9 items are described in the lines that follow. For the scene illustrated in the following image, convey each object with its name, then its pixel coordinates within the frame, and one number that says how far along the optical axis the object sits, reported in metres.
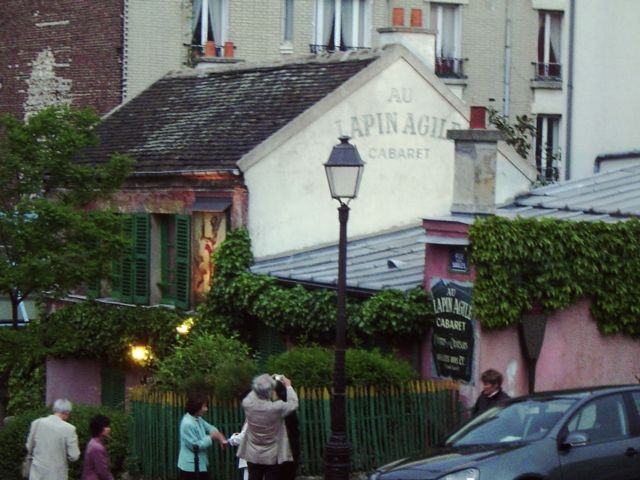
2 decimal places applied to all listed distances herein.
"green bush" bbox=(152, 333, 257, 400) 18.12
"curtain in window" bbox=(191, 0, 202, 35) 35.03
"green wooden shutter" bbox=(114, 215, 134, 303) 25.68
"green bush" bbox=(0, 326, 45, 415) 21.25
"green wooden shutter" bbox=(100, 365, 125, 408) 26.14
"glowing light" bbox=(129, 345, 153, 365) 24.52
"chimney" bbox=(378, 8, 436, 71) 25.55
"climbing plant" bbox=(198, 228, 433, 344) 19.17
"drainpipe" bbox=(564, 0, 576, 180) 28.17
